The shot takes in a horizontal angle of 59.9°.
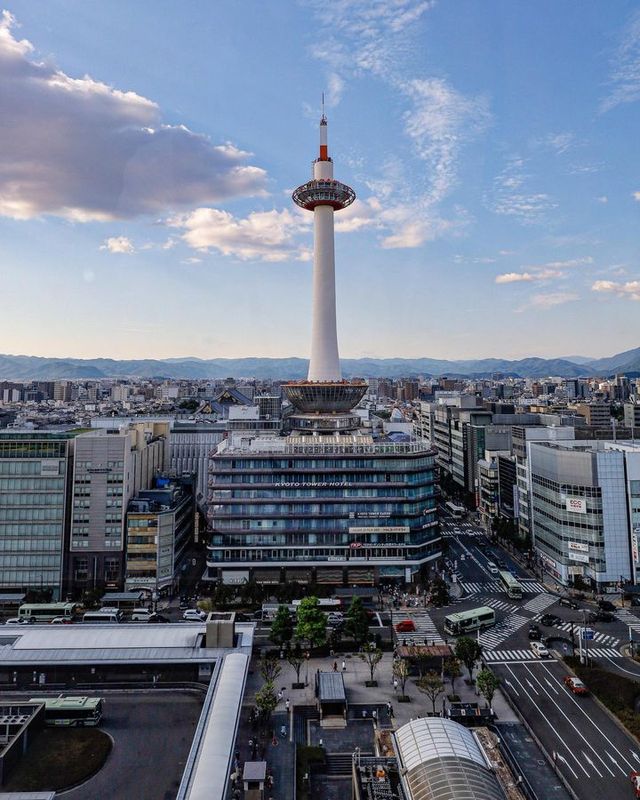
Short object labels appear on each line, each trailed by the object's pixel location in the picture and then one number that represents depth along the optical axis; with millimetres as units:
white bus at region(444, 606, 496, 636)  52969
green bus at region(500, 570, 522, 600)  63375
